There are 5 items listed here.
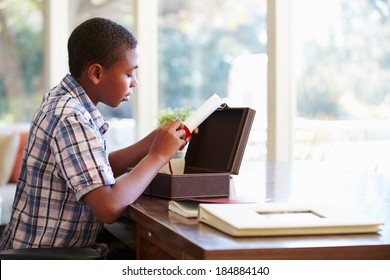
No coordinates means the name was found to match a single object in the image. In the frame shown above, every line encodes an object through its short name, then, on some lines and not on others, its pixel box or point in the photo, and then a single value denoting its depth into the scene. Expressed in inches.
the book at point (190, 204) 124.5
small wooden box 134.2
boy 131.7
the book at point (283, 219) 115.2
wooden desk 111.7
